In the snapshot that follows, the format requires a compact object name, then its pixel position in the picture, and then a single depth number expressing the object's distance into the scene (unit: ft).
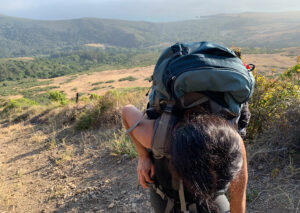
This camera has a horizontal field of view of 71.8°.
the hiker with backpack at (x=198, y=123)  2.49
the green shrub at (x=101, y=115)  15.14
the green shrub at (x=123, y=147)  10.32
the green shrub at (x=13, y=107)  27.49
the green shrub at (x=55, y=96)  40.17
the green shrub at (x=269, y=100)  8.32
